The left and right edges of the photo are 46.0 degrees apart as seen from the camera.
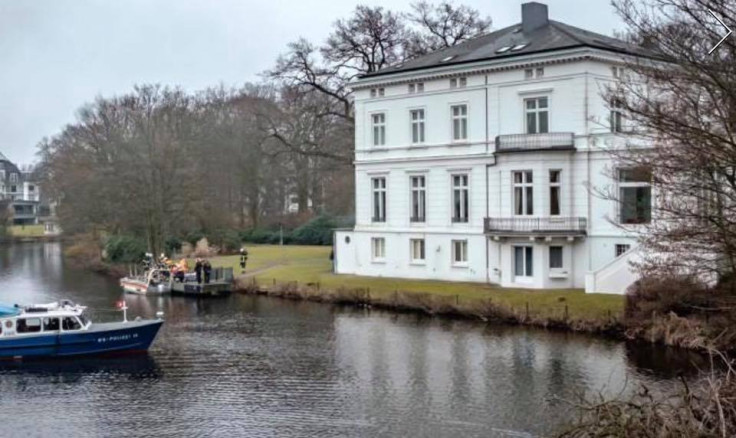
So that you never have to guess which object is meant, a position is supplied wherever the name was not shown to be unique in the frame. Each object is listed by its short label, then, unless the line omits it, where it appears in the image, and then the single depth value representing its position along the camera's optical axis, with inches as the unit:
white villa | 1332.4
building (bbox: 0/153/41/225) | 5059.1
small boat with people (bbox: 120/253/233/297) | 1635.1
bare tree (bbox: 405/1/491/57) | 1953.7
